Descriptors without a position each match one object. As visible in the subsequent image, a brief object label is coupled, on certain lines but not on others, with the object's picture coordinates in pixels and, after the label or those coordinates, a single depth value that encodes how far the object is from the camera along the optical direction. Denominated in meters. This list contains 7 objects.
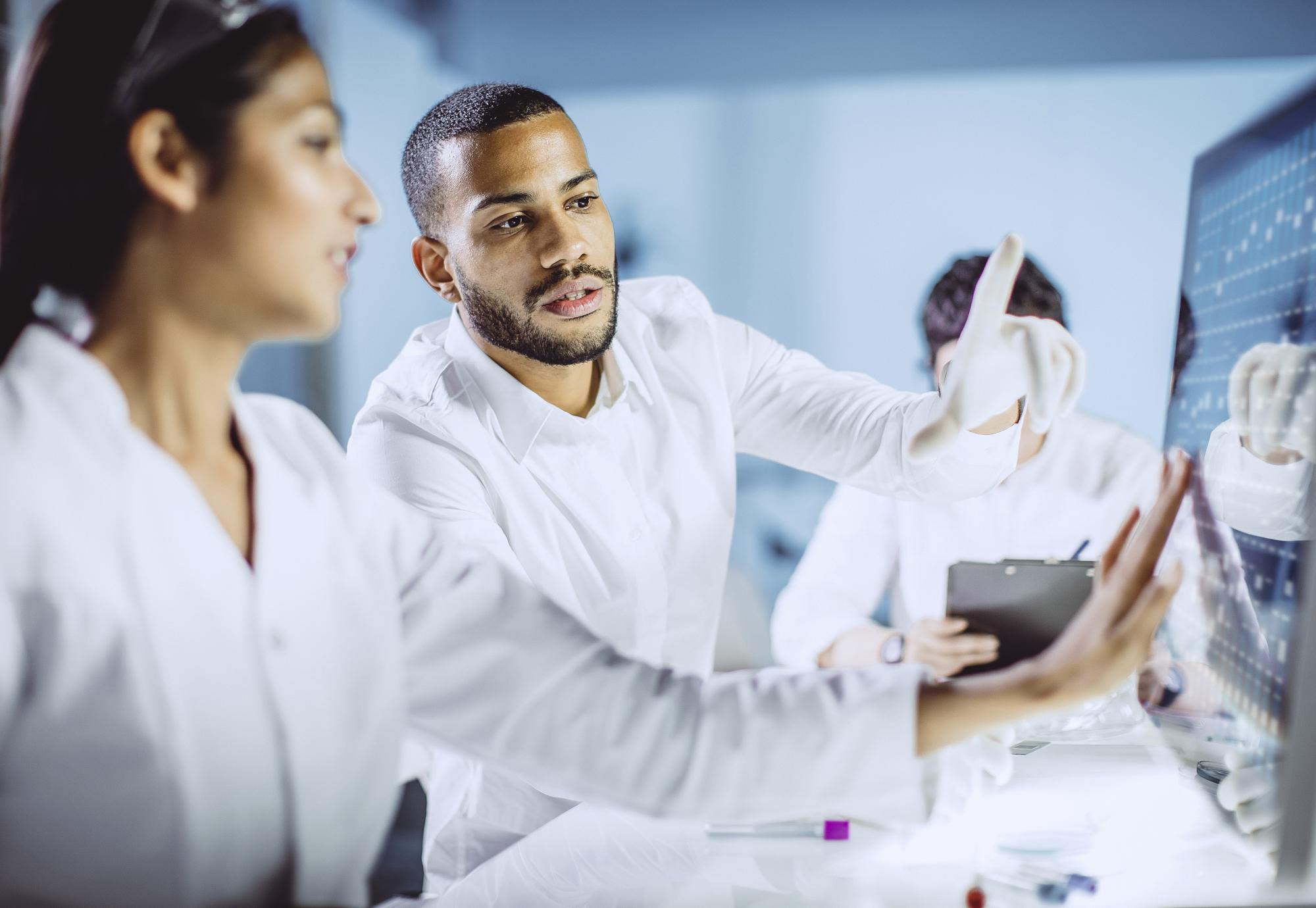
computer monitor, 1.19
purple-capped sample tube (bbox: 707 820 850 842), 1.07
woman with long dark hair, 0.68
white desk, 0.97
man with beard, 1.05
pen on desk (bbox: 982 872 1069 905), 0.95
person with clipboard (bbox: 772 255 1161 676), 1.53
